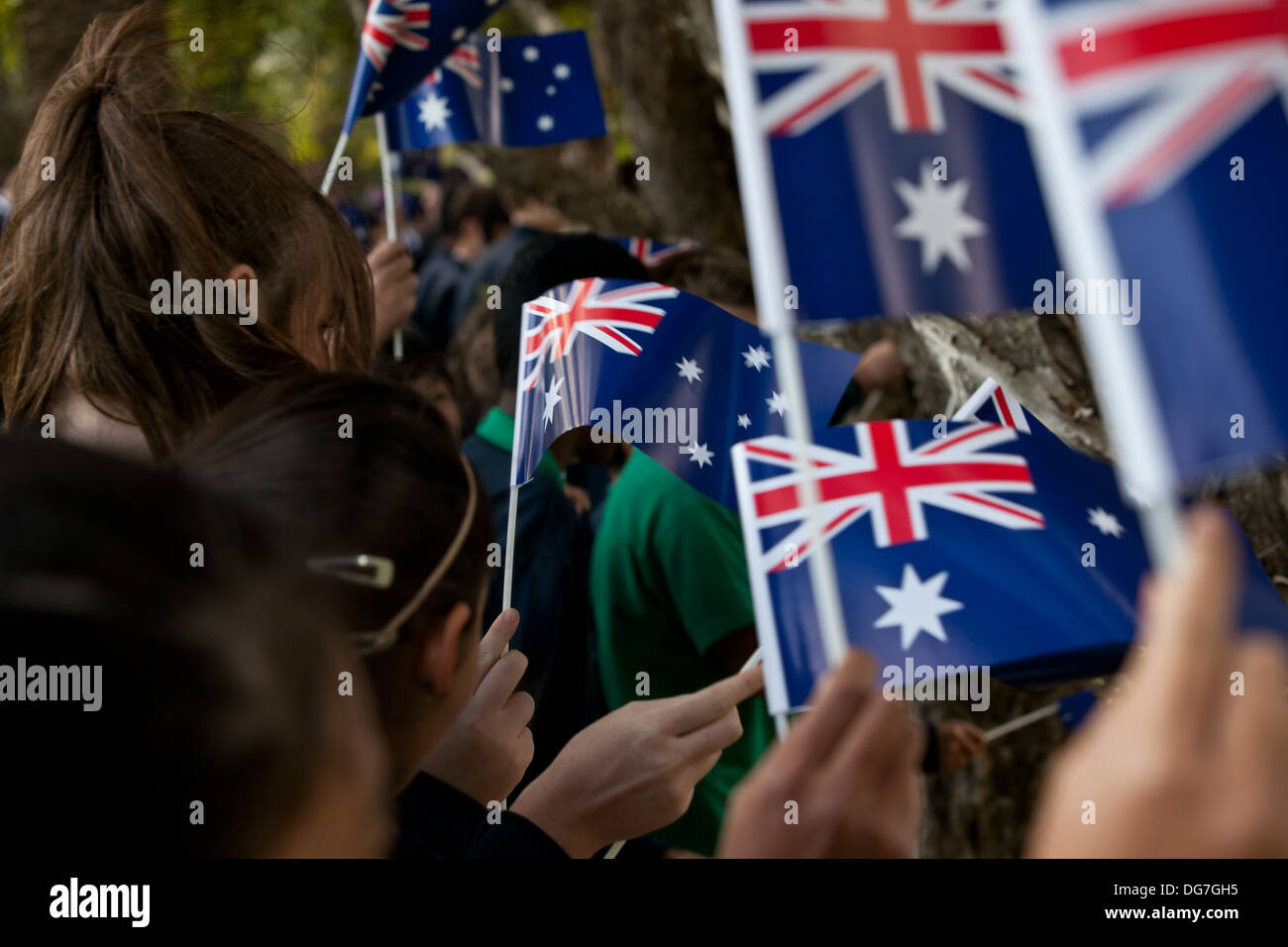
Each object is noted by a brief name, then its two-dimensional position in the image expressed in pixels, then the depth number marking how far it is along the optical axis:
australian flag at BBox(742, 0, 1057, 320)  1.14
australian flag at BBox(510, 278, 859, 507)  1.52
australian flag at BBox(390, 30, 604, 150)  2.31
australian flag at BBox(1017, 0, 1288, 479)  1.03
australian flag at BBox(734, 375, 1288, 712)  1.30
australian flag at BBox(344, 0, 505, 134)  1.94
